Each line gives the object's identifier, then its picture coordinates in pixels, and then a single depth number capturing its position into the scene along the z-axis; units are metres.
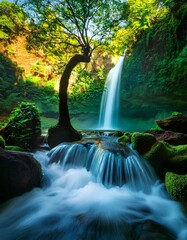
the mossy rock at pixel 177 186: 3.26
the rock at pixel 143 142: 5.03
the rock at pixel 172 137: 5.61
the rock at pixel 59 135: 6.64
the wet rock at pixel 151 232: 2.47
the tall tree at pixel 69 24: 6.74
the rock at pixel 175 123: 6.88
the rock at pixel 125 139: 6.46
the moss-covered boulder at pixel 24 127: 6.22
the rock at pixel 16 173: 3.39
